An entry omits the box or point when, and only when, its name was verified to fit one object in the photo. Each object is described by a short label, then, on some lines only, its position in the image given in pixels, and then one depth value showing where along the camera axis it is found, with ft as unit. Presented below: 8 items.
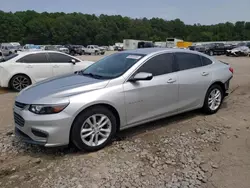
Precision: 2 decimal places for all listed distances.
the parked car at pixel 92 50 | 117.46
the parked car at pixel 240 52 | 75.57
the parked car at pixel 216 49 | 86.54
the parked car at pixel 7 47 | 86.46
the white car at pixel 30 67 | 21.06
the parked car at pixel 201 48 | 85.08
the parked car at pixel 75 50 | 110.63
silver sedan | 8.79
